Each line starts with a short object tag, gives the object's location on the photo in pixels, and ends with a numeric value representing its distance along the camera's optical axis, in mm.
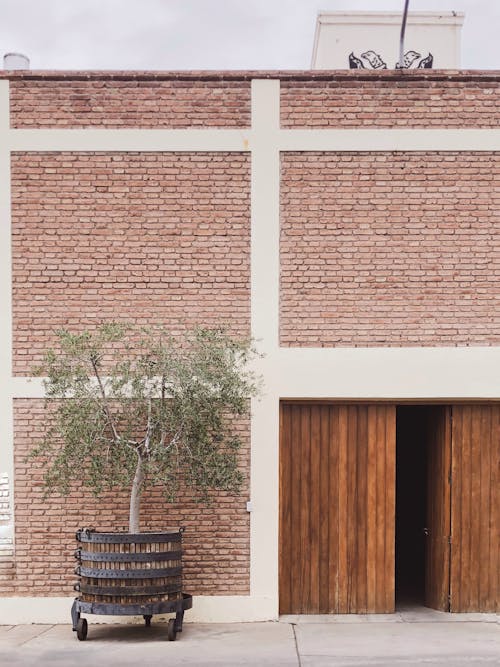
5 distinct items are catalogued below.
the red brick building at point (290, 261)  7891
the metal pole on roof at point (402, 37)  8078
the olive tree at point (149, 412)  6977
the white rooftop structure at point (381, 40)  11609
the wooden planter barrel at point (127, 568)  6910
